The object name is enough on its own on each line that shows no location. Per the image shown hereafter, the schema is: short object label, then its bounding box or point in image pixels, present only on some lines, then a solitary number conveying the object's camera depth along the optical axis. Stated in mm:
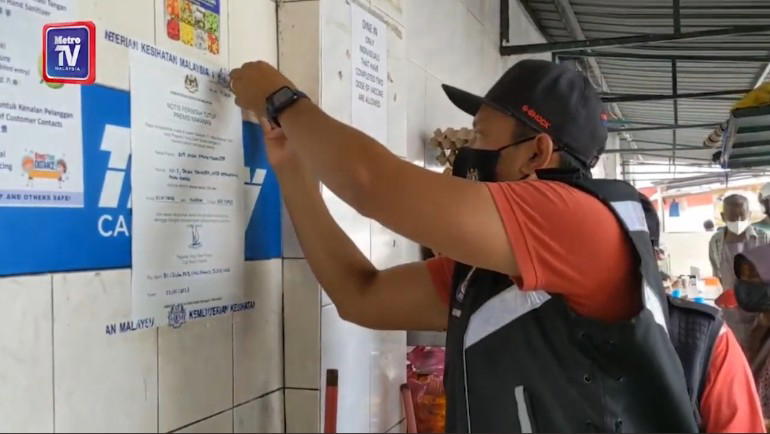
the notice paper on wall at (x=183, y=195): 1080
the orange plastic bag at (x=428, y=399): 1894
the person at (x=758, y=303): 2186
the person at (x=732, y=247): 2379
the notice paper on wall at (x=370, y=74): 1561
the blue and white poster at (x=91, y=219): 871
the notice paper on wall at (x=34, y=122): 852
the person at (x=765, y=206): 2877
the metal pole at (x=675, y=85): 3014
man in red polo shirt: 989
